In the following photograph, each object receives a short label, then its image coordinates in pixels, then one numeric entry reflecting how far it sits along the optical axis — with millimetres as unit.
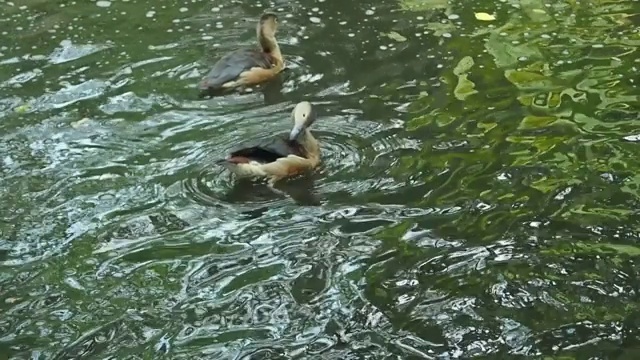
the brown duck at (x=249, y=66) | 7457
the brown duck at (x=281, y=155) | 5859
